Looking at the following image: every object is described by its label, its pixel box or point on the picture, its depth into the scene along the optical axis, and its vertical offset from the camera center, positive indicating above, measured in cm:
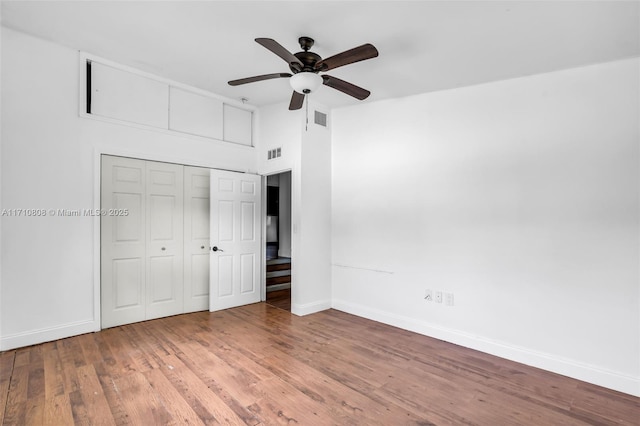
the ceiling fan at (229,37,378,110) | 249 +130
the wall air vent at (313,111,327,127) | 461 +150
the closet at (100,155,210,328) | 378 -26
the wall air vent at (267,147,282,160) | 475 +102
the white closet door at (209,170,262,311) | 454 -31
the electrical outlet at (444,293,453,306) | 356 -92
